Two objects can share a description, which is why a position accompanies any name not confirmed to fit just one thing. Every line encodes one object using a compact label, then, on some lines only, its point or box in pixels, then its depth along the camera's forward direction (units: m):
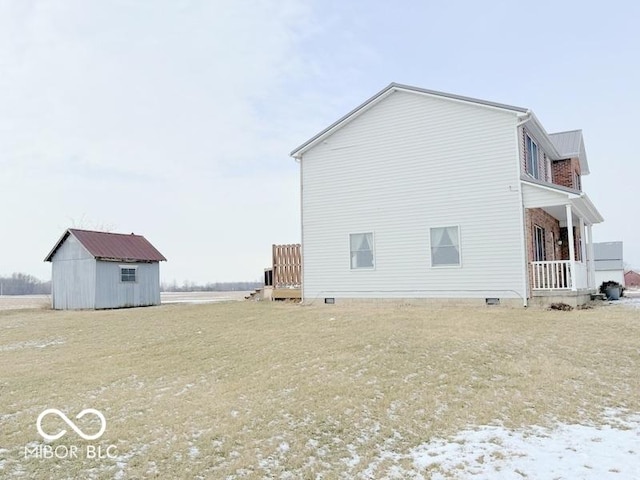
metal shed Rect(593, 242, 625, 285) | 48.16
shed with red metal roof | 24.50
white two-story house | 14.66
